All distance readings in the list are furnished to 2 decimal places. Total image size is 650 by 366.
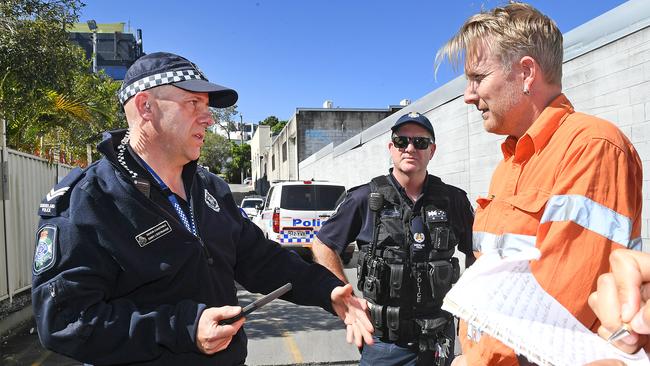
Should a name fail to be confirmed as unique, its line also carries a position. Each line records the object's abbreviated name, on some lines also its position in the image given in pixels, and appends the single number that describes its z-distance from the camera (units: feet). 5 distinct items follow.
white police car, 35.19
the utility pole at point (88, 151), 45.19
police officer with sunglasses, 9.27
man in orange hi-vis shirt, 4.31
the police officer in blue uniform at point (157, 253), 5.10
